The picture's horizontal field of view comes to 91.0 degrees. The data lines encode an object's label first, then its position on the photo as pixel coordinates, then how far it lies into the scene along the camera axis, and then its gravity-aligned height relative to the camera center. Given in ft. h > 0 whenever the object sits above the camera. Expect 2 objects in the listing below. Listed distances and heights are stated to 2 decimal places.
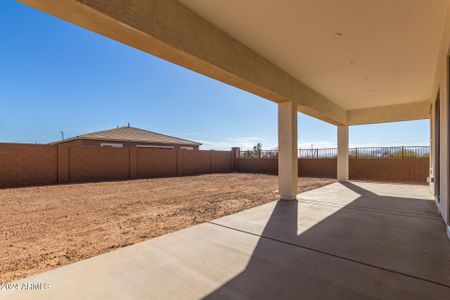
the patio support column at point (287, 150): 20.12 +0.02
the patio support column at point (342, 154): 34.56 -0.61
